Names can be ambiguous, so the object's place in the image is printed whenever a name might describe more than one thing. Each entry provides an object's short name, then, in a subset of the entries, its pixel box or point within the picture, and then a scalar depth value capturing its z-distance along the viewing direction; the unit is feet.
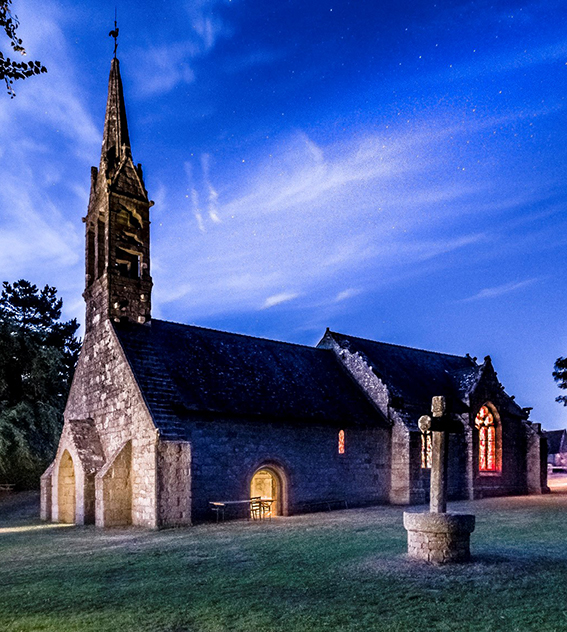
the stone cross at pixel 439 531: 34.96
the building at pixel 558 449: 247.29
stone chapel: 63.77
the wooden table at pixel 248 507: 65.46
